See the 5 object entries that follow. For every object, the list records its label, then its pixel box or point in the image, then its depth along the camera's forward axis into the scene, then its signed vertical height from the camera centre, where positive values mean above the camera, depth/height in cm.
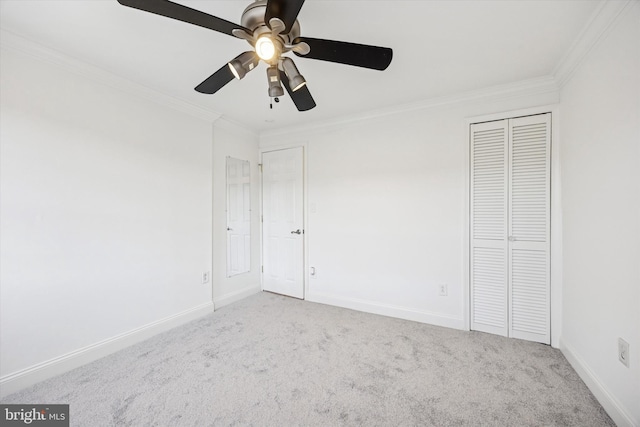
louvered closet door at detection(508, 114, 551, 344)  239 -13
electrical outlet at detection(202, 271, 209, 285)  311 -77
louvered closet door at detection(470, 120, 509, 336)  254 -14
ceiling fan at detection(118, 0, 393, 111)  112 +83
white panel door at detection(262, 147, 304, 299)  367 -14
